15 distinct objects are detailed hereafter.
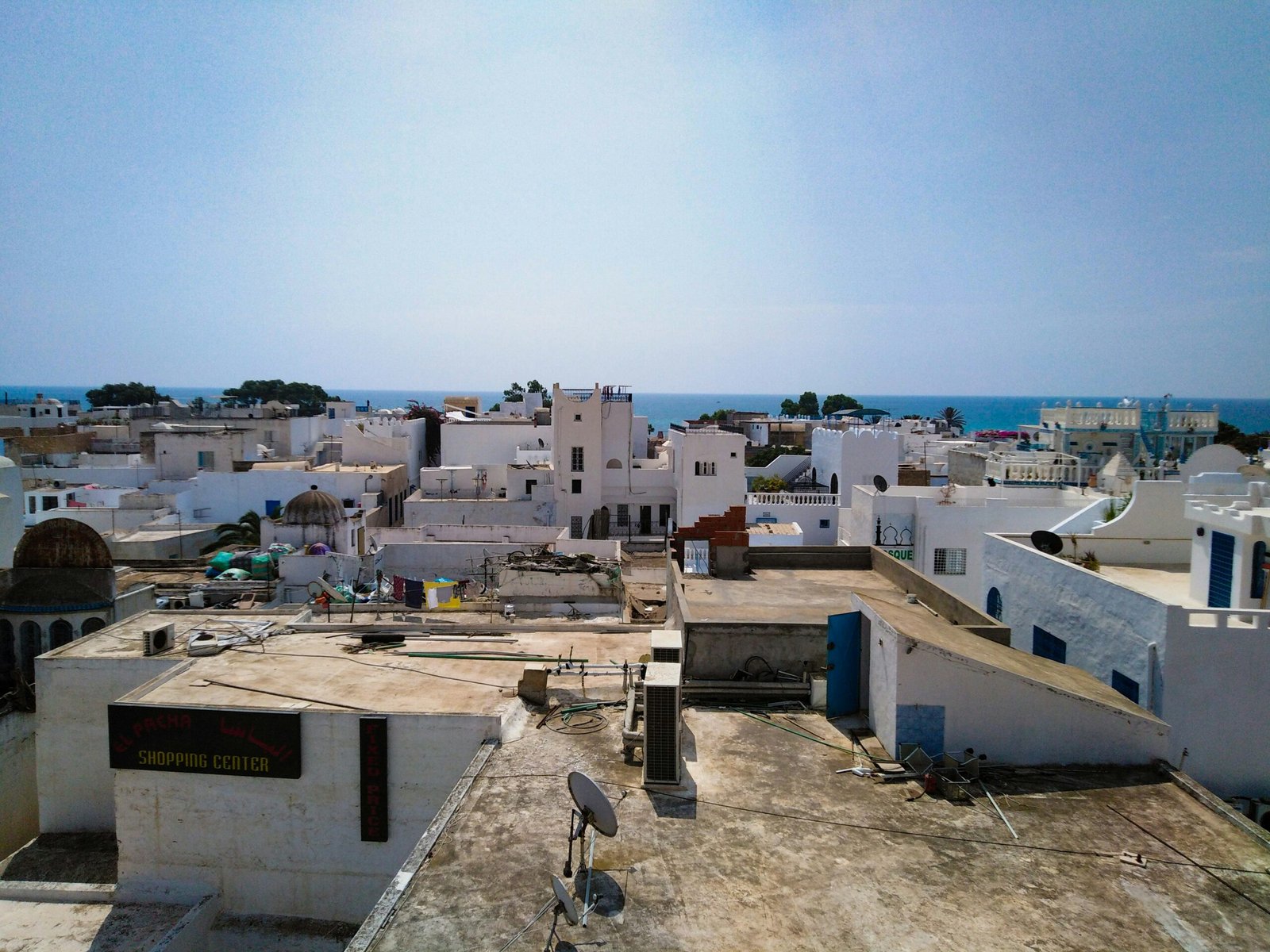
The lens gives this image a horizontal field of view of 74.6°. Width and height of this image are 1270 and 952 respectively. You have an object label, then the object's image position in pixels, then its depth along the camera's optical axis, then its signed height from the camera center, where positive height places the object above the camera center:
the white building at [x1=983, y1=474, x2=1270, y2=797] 13.02 -3.26
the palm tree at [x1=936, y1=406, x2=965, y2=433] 98.60 +0.69
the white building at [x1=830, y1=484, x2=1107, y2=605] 26.41 -3.16
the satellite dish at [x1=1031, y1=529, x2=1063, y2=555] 18.64 -2.61
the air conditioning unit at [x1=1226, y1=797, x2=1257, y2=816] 13.20 -5.94
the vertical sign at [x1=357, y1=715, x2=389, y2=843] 13.13 -5.66
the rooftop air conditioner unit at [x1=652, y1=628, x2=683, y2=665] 11.70 -3.18
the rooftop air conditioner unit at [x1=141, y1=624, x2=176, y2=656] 16.97 -4.58
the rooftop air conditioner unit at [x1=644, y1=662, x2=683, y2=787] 9.80 -3.66
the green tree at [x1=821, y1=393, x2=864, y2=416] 133.25 +3.41
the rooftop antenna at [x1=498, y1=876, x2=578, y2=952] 7.04 -4.16
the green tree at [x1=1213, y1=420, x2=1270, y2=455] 62.50 -0.80
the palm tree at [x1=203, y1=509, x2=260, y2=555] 38.88 -5.49
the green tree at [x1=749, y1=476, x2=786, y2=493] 48.59 -3.57
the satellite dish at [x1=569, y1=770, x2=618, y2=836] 7.92 -3.66
